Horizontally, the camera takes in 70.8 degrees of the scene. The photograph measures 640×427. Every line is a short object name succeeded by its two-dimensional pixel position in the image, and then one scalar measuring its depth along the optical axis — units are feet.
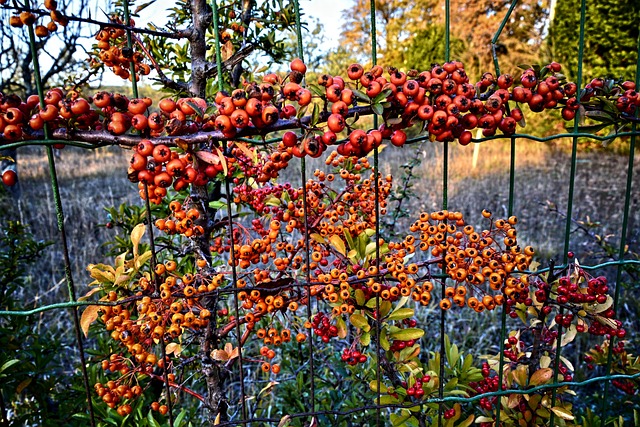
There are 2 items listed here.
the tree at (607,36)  21.08
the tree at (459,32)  30.19
